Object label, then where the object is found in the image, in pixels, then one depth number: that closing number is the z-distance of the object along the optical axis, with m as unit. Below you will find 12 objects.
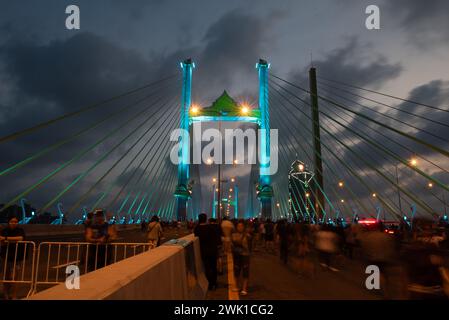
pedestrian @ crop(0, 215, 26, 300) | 7.25
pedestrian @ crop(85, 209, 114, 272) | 8.10
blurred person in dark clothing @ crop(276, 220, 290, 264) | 13.46
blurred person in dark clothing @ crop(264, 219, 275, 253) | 18.53
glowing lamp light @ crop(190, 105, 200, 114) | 45.33
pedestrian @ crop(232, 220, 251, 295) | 8.20
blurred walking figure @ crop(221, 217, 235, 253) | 9.21
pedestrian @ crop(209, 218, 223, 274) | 8.62
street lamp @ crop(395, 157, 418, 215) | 30.37
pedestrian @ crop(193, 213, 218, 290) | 8.32
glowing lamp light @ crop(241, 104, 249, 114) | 44.94
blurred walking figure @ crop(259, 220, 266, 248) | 22.35
